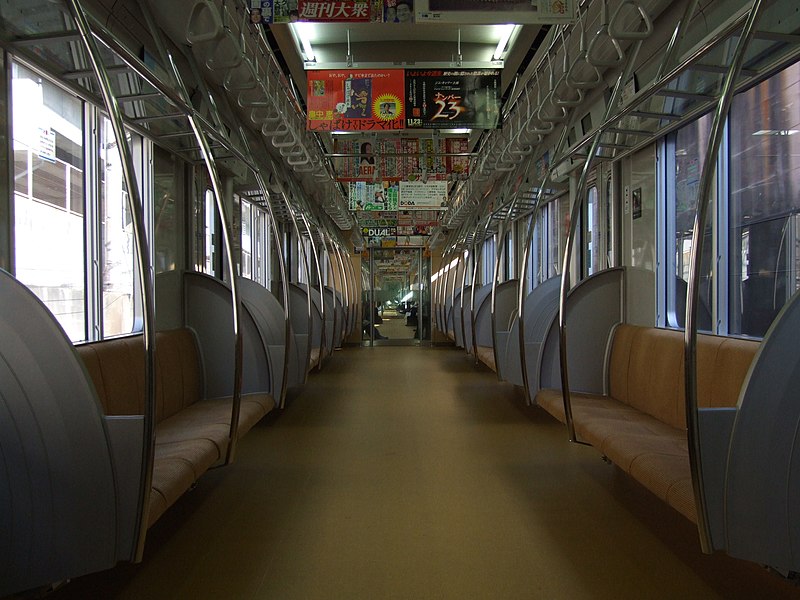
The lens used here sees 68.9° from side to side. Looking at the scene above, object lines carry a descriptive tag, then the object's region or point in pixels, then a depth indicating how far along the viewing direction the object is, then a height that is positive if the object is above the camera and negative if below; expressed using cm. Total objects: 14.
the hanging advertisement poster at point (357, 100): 523 +178
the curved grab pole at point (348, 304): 1045 -14
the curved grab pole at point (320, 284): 565 +16
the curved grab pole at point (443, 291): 1198 +13
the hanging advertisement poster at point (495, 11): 333 +165
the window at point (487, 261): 1252 +78
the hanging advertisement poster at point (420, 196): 891 +155
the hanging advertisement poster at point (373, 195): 967 +172
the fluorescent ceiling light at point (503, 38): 558 +251
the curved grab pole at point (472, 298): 711 -2
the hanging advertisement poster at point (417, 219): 1305 +180
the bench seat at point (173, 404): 250 -71
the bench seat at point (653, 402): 248 -71
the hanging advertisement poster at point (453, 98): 532 +183
